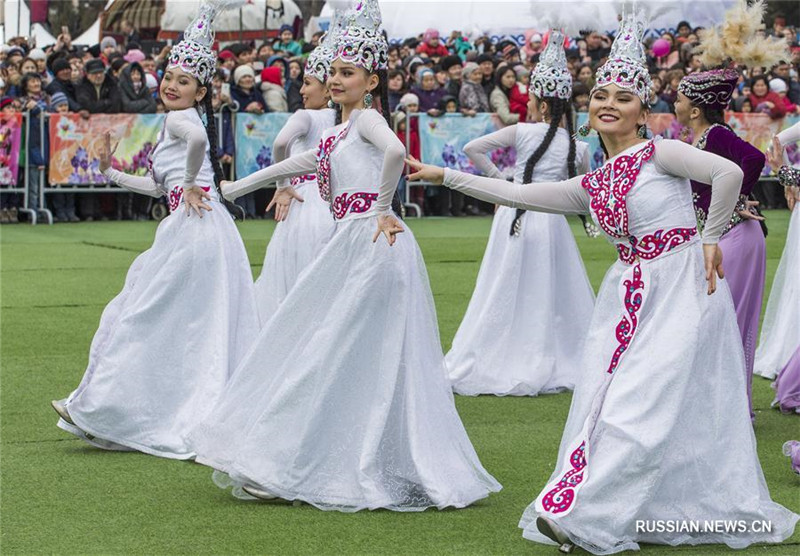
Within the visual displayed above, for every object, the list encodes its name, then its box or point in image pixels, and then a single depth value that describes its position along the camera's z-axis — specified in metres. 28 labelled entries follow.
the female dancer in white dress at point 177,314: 7.13
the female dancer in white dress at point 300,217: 9.14
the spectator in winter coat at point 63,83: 19.50
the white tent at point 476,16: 26.81
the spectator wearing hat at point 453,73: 21.27
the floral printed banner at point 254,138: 19.88
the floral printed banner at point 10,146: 19.20
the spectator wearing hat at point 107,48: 22.20
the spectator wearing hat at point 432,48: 24.25
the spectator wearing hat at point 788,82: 23.12
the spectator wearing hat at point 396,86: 20.59
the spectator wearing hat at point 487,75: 21.17
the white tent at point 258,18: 26.42
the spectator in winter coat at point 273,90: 20.05
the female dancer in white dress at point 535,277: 9.20
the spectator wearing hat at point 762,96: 21.80
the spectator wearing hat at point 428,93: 20.89
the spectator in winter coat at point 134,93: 19.47
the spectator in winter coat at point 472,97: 20.80
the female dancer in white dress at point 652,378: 5.21
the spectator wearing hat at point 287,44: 23.53
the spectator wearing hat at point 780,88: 22.41
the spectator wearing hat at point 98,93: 19.44
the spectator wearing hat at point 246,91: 19.78
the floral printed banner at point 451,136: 20.53
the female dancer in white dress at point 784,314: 9.58
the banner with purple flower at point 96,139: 19.36
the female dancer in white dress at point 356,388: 5.95
